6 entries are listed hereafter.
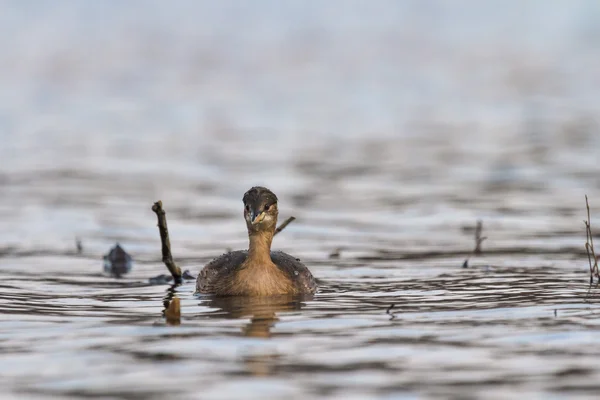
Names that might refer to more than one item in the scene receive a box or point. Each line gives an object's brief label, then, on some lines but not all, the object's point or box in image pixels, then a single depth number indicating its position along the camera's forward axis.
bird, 13.16
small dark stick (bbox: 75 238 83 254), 16.70
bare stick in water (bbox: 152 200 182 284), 13.71
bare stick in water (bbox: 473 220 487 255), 15.93
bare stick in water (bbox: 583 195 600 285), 12.99
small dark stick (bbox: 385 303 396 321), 11.17
